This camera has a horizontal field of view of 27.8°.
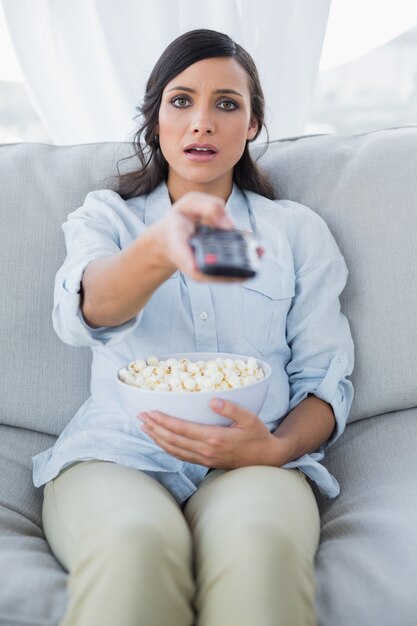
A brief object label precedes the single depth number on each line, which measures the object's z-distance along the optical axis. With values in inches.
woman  43.9
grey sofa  64.5
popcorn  52.1
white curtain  93.0
